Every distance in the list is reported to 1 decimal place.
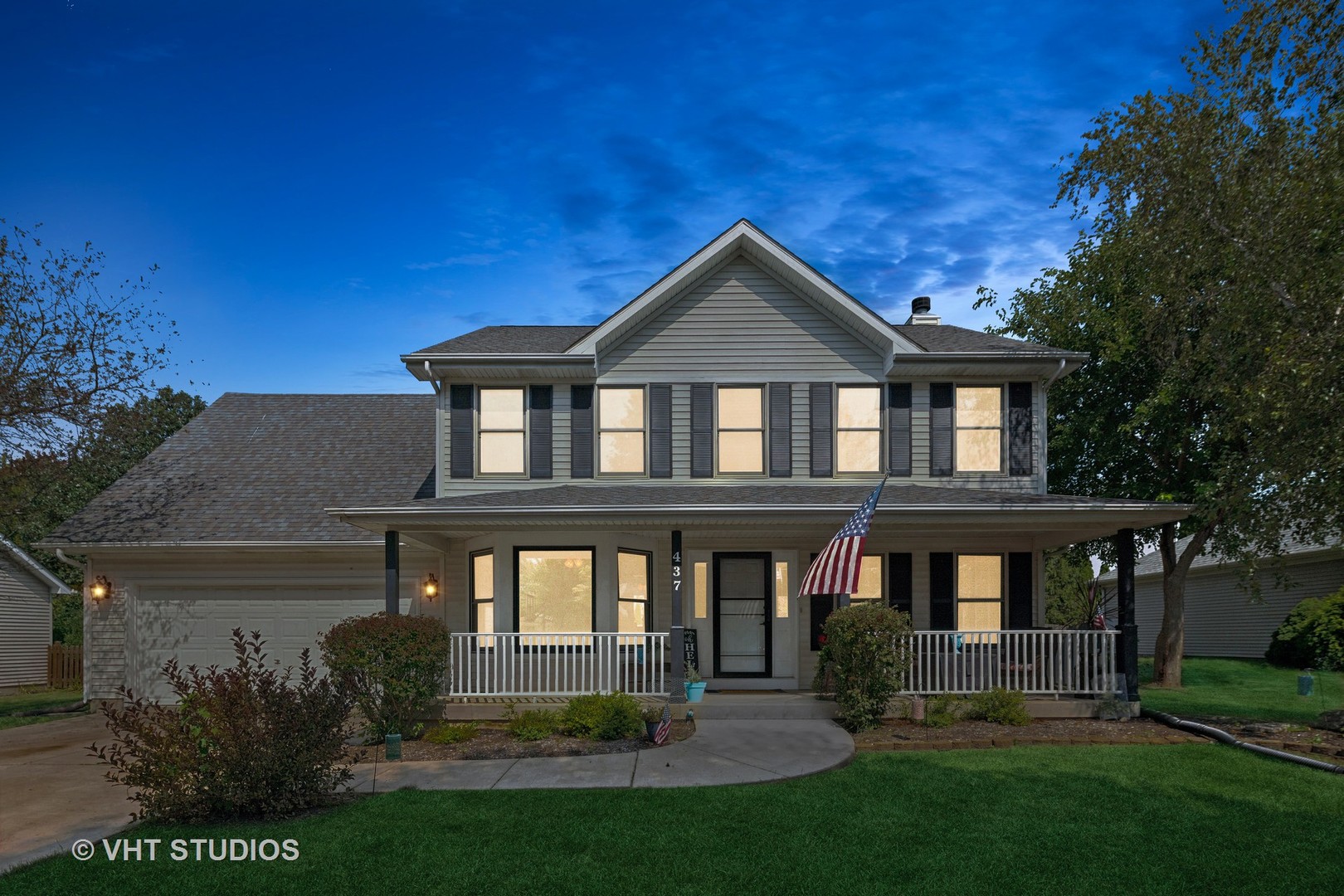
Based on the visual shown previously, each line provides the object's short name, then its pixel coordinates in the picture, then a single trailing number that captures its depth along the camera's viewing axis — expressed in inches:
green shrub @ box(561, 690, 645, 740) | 431.2
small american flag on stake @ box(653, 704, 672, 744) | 415.5
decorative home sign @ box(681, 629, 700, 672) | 538.3
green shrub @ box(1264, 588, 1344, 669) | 500.6
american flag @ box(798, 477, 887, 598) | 382.6
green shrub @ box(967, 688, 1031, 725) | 463.2
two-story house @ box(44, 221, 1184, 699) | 552.4
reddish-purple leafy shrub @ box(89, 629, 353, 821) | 282.5
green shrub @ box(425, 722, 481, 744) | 433.1
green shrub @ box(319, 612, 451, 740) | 432.5
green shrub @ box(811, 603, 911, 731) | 449.7
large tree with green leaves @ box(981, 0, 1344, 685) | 419.5
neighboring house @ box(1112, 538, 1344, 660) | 900.0
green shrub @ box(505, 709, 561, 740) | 437.4
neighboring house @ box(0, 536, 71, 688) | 922.7
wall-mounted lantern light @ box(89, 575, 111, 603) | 588.7
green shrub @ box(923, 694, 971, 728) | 461.7
